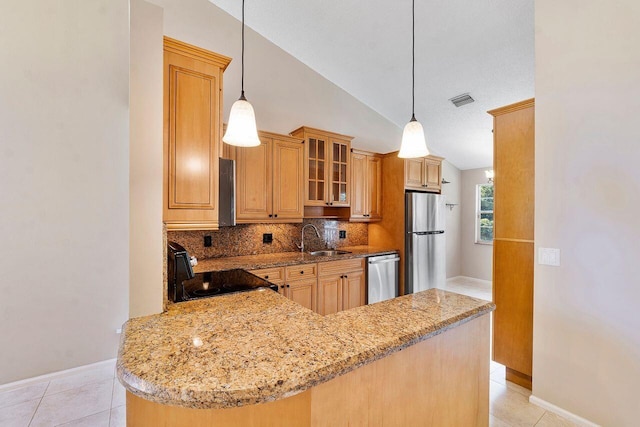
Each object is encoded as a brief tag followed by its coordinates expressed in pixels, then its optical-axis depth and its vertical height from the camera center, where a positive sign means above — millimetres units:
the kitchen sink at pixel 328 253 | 3754 -556
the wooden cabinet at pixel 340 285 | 3174 -888
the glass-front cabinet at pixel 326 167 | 3506 +603
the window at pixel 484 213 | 5773 -7
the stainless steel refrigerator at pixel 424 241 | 3938 -428
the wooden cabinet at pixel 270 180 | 3018 +373
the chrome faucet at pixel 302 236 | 3723 -313
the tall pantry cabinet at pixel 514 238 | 2241 -219
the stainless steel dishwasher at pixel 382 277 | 3611 -878
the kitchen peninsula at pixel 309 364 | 666 -420
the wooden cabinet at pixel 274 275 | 2743 -643
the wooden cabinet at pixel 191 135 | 1626 +471
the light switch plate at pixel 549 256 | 1891 -303
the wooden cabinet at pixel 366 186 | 3980 +389
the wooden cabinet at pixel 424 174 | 4020 +596
